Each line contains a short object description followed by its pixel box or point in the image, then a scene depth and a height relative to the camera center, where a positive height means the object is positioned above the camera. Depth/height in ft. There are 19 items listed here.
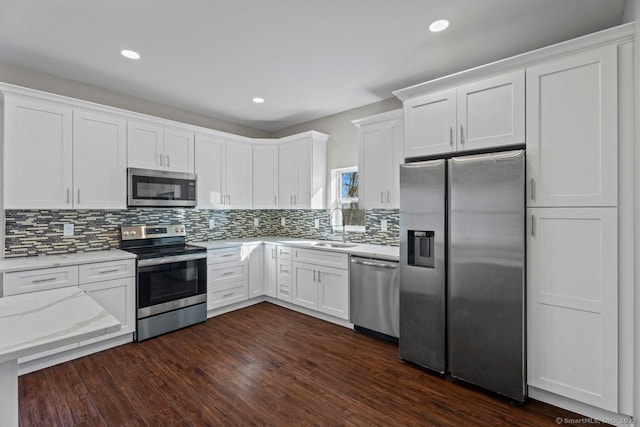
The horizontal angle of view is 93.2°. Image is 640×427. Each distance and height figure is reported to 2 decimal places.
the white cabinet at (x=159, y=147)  11.03 +2.49
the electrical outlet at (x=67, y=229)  10.29 -0.60
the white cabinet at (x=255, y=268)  13.85 -2.59
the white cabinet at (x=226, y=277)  12.46 -2.78
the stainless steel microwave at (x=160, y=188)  10.86 +0.90
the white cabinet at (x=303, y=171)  13.87 +1.93
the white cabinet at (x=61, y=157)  8.73 +1.72
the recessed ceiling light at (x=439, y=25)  7.18 +4.54
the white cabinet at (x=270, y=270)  13.92 -2.71
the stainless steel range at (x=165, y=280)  10.36 -2.49
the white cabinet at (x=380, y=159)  10.74 +1.96
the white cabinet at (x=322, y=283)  11.39 -2.85
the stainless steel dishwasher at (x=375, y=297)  9.95 -2.91
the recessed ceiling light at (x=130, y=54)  8.57 +4.56
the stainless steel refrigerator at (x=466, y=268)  7.06 -1.44
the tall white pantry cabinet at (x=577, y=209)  6.13 +0.08
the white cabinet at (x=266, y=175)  15.12 +1.85
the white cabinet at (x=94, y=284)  8.33 -2.14
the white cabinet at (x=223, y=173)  13.08 +1.80
